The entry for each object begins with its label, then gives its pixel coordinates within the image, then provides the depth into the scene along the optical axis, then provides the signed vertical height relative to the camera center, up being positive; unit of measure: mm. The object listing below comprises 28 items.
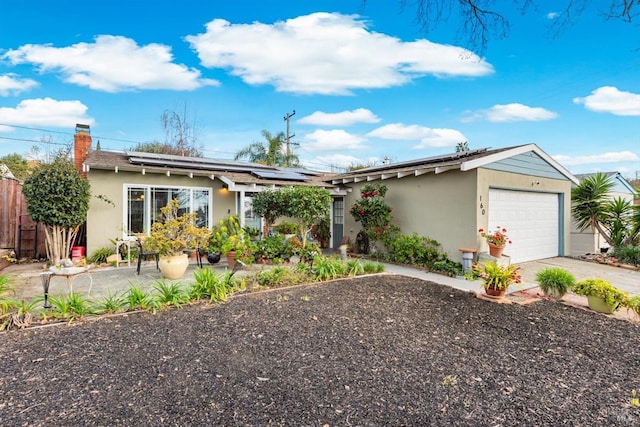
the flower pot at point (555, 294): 5735 -1438
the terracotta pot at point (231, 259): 8164 -1140
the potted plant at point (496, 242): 8266 -730
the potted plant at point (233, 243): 8008 -738
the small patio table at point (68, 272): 5004 -894
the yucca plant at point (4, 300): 4395 -1215
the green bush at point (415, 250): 9031 -1057
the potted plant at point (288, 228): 9500 -414
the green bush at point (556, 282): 5672 -1228
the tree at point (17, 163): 20266 +3323
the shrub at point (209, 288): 5316 -1233
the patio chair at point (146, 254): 7395 -976
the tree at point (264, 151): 22547 +4440
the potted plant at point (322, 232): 12273 -680
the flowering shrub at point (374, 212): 10164 +63
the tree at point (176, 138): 20328 +4990
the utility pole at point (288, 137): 24619 +6096
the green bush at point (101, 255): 8742 -1098
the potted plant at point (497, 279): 5621 -1142
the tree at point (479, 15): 3438 +2292
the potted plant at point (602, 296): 5004 -1304
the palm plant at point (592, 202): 10812 +387
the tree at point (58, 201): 7824 +341
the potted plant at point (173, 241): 6770 -572
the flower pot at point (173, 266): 6766 -1081
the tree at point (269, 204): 9117 +293
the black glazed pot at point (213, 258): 8664 -1176
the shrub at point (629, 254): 9273 -1208
